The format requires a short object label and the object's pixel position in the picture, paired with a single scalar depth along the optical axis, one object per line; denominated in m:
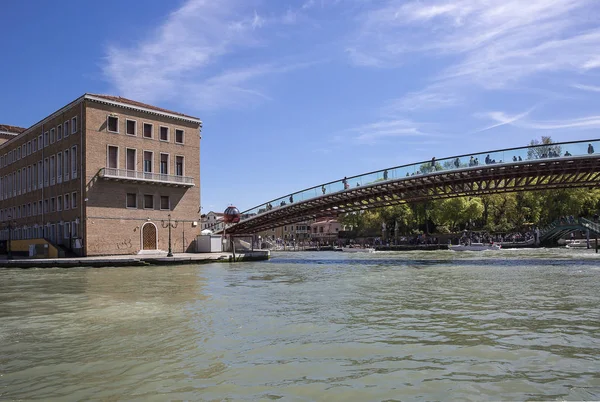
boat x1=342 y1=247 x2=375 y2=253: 61.88
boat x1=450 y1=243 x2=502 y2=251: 53.35
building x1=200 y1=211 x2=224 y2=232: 114.62
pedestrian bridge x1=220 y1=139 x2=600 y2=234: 31.00
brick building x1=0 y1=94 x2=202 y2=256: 35.56
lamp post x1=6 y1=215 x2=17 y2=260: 35.28
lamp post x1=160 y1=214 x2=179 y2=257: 39.31
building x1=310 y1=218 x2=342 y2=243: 110.00
